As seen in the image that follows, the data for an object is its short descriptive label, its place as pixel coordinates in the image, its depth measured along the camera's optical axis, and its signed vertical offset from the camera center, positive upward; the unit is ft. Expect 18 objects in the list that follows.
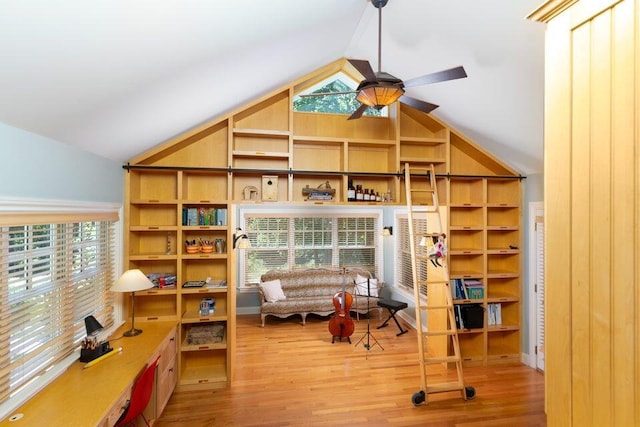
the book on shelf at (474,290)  13.37 -3.24
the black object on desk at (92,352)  7.94 -3.61
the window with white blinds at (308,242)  20.52 -1.87
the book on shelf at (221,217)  11.67 -0.08
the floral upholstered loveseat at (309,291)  18.51 -4.82
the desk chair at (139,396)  7.04 -4.28
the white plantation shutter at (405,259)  17.94 -2.78
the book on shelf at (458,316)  13.21 -4.32
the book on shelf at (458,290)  13.33 -3.22
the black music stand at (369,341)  15.20 -6.50
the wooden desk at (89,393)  5.82 -3.84
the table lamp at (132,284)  9.25 -2.10
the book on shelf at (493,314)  13.69 -4.39
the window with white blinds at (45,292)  6.09 -1.89
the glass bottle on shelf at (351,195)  12.26 +0.81
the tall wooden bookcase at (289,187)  11.44 +1.16
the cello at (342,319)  15.55 -5.28
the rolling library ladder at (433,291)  10.78 -3.20
